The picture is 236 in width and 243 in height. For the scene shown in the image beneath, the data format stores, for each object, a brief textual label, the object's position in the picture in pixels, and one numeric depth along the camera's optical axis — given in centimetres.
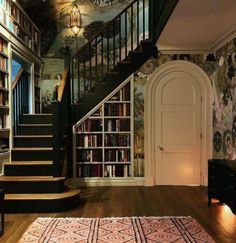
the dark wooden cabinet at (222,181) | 397
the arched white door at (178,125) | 618
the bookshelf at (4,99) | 508
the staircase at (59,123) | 451
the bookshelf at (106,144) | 616
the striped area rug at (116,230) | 337
